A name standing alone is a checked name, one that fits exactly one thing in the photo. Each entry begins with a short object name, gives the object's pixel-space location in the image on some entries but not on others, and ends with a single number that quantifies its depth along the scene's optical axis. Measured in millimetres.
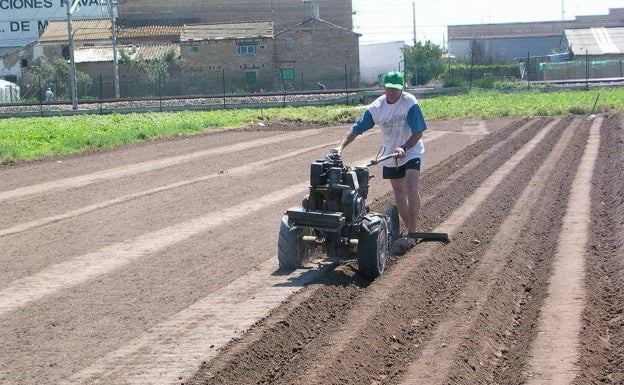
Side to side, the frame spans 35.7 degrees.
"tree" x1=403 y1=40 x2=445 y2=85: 69812
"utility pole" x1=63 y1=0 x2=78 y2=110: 46250
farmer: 9695
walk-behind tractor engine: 8789
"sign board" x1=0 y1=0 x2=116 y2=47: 90188
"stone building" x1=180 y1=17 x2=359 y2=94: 70125
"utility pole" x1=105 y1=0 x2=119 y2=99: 52778
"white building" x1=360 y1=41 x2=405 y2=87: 85250
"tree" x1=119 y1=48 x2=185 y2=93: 67000
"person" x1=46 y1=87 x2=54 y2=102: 59706
